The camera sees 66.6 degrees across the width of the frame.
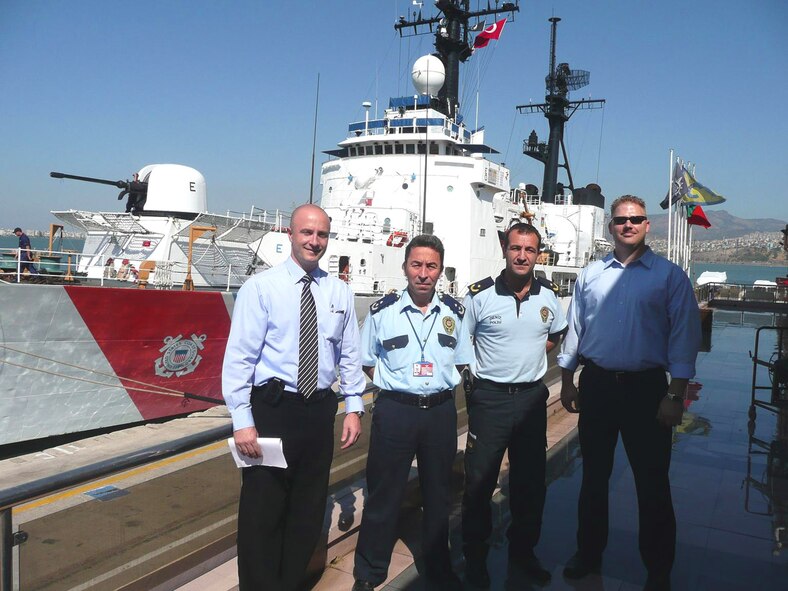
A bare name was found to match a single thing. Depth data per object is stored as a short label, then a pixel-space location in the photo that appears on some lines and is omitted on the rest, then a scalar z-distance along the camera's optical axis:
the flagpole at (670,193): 19.27
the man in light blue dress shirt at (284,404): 2.30
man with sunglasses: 2.76
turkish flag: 21.77
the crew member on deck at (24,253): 8.86
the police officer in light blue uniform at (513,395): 2.99
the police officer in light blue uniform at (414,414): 2.73
